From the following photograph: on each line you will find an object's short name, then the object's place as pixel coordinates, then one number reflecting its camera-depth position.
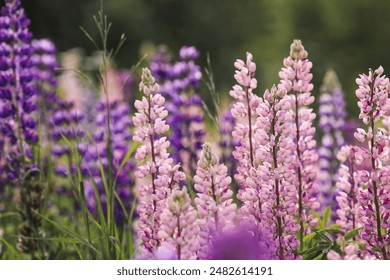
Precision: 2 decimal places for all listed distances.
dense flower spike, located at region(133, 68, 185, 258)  3.47
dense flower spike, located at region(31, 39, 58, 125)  6.57
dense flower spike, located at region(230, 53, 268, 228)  3.45
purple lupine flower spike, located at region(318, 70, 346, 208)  6.41
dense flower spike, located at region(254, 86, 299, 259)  3.37
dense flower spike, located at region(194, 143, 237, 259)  3.17
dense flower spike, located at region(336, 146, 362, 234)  4.06
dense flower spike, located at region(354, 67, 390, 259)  3.39
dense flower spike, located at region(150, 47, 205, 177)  6.03
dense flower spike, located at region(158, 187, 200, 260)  2.93
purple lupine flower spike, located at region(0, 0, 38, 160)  5.07
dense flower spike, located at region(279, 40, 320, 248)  3.62
